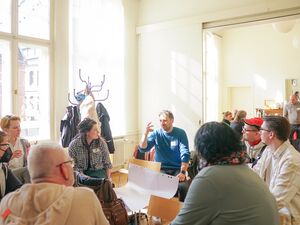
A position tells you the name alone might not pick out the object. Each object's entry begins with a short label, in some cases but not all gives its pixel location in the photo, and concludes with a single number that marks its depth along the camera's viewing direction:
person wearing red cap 3.10
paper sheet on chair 2.96
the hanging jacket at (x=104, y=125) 5.38
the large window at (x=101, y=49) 5.65
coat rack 5.17
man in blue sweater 3.98
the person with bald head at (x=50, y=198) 1.28
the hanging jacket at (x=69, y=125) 4.90
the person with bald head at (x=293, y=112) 5.96
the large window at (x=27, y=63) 4.71
